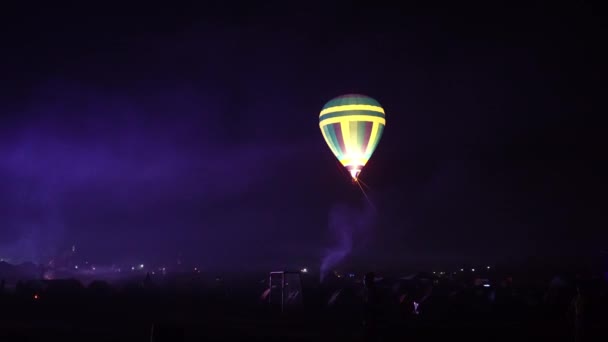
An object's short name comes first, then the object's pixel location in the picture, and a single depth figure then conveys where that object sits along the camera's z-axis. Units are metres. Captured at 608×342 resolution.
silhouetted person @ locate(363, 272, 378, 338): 13.56
